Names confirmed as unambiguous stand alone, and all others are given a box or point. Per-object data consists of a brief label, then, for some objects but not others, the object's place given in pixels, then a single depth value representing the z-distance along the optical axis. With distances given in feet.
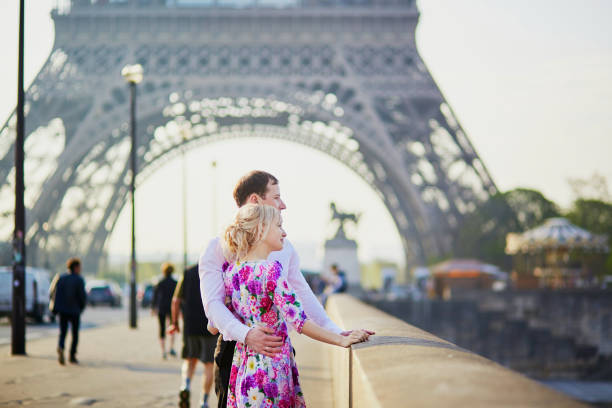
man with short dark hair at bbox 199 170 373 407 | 13.52
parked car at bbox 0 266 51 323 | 80.64
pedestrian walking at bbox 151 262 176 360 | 46.80
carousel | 134.10
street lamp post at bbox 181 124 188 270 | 115.92
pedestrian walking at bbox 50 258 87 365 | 41.96
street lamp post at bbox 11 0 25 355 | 45.98
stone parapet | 7.87
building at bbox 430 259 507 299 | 138.00
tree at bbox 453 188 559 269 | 153.58
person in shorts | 27.22
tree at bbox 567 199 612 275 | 189.06
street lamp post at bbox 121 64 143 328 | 71.96
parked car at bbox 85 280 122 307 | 145.48
